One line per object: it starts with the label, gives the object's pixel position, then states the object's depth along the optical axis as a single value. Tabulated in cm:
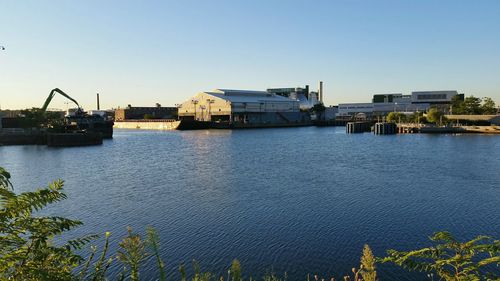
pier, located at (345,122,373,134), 15712
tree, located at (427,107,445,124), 15200
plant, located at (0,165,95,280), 516
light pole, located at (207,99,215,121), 19619
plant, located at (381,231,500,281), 547
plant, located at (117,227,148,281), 509
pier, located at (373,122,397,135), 14591
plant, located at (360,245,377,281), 511
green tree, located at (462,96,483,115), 16289
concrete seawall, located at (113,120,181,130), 19125
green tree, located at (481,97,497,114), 16288
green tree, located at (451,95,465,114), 16841
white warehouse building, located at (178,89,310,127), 19000
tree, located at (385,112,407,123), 17375
